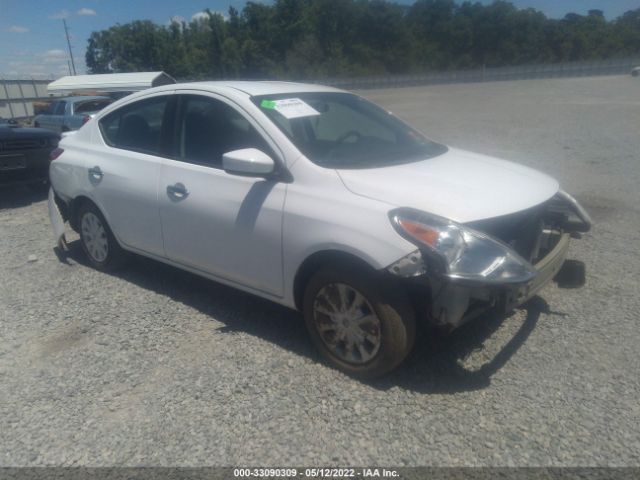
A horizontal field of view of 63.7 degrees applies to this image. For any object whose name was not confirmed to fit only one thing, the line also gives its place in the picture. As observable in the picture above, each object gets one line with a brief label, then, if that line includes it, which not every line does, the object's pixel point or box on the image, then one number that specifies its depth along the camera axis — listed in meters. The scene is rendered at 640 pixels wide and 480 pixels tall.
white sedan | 2.77
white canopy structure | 22.11
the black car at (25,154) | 7.64
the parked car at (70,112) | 13.54
